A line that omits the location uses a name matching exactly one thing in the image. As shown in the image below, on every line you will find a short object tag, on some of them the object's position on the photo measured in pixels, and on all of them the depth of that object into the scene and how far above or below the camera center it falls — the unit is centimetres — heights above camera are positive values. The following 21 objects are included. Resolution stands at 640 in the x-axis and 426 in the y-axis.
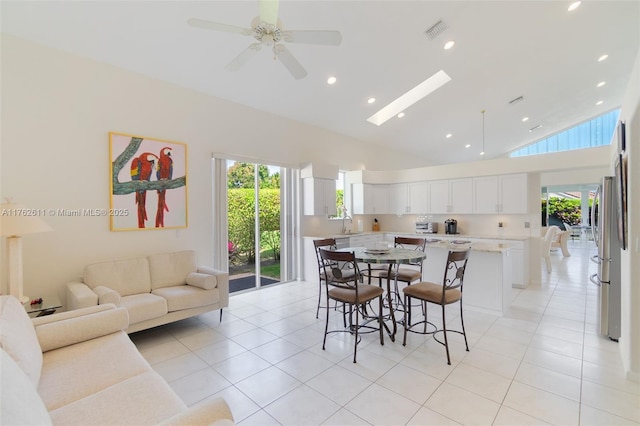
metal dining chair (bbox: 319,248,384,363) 285 -81
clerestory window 999 +267
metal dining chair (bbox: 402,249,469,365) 279 -81
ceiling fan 218 +147
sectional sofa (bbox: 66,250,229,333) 298 -84
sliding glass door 526 -19
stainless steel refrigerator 303 -60
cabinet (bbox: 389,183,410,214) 715 +34
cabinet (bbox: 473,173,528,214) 556 +34
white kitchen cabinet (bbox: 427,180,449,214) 651 +34
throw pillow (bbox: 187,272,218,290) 361 -84
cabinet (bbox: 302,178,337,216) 580 +33
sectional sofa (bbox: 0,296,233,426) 115 -94
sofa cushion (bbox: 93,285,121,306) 283 -81
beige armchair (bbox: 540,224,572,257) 846 -89
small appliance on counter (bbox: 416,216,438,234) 678 -36
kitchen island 393 -89
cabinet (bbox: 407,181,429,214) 683 +35
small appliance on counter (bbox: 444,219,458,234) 654 -33
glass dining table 297 -48
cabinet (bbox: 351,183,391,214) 704 +34
